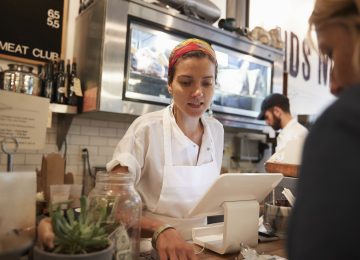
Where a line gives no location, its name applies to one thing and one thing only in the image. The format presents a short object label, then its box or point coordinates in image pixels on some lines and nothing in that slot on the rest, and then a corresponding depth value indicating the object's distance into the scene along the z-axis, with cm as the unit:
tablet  97
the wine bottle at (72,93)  210
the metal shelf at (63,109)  198
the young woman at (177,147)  134
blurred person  37
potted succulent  60
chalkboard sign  203
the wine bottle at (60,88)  205
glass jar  76
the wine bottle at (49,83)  199
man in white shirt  291
